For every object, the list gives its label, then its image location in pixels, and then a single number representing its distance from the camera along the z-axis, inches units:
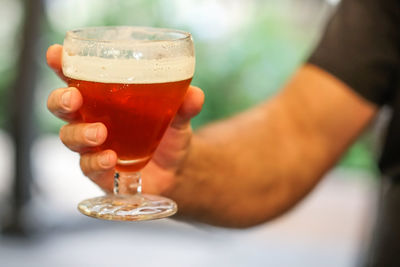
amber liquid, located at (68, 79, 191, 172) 23.6
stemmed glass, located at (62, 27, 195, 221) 23.3
